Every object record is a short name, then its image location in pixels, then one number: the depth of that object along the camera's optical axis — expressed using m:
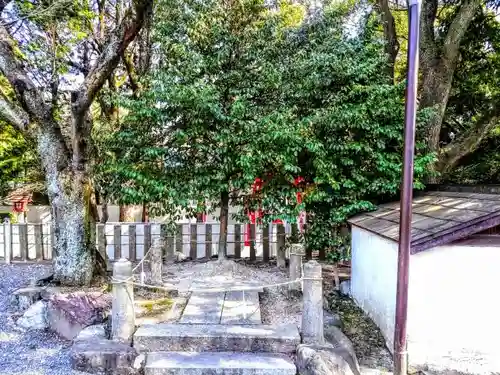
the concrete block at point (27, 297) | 6.30
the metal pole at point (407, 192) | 3.91
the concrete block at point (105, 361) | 4.25
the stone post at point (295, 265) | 6.55
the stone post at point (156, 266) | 6.73
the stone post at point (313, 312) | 4.51
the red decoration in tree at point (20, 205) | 12.40
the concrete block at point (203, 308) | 5.12
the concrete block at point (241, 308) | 5.10
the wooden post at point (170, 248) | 9.08
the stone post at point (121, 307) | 4.57
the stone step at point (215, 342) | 4.52
